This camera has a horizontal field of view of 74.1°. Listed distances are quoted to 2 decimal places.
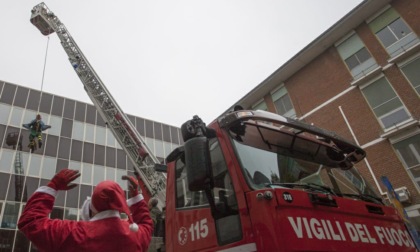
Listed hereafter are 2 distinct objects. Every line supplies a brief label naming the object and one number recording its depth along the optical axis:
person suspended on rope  14.27
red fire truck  2.12
